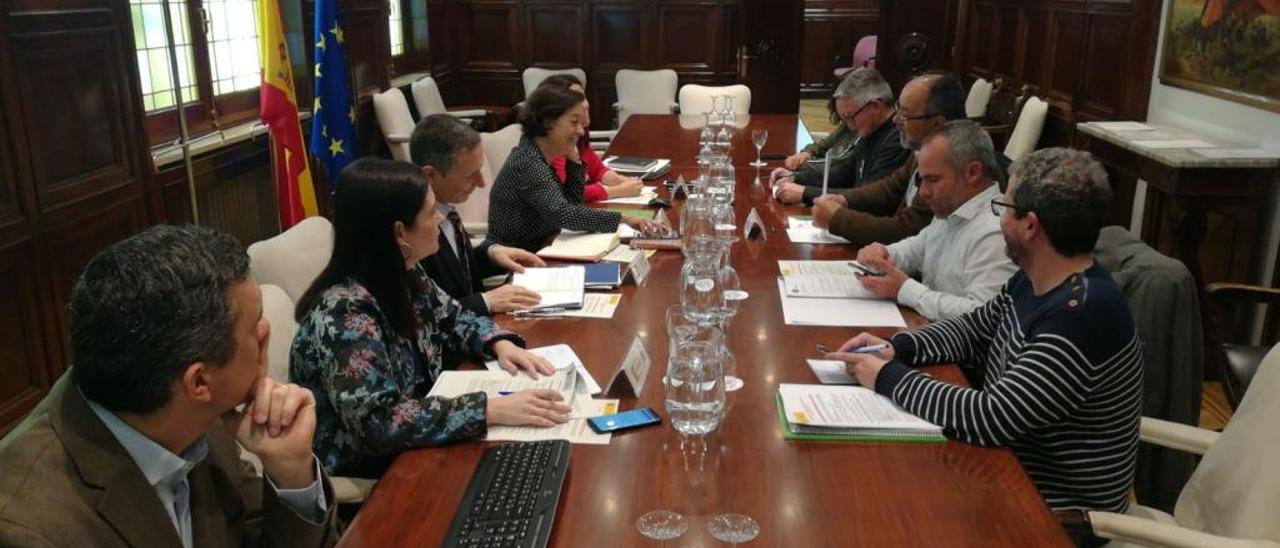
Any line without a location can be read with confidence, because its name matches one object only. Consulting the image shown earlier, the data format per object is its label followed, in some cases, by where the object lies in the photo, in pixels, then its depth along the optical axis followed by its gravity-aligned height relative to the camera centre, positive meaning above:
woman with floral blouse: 1.63 -0.60
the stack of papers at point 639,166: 4.25 -0.66
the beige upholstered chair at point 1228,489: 1.52 -0.80
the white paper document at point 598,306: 2.33 -0.70
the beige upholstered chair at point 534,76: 7.46 -0.43
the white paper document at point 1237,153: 3.62 -0.51
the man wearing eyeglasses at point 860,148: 3.78 -0.52
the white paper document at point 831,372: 1.89 -0.70
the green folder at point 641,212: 3.44 -0.70
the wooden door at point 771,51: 7.71 -0.25
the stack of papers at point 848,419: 1.66 -0.70
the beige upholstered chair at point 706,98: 6.27 -0.51
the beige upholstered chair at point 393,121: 5.64 -0.59
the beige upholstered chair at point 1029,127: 5.21 -0.59
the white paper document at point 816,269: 2.67 -0.70
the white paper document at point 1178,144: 3.86 -0.50
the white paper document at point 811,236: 3.10 -0.70
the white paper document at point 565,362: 1.88 -0.70
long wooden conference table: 1.36 -0.72
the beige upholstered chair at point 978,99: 6.36 -0.53
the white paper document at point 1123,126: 4.34 -0.49
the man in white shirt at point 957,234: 2.34 -0.54
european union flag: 4.58 -0.38
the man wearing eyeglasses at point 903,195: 3.00 -0.60
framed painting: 3.69 -0.13
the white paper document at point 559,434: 1.64 -0.71
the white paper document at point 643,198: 3.73 -0.69
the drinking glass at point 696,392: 1.64 -0.63
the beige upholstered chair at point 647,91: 7.28 -0.54
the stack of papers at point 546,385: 1.66 -0.71
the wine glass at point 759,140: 4.56 -0.57
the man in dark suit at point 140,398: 1.05 -0.44
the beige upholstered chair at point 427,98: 6.38 -0.52
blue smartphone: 1.68 -0.70
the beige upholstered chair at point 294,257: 2.26 -0.57
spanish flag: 4.06 -0.43
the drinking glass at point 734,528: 1.34 -0.71
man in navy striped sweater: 1.64 -0.61
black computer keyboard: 1.33 -0.70
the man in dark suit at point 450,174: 2.60 -0.42
